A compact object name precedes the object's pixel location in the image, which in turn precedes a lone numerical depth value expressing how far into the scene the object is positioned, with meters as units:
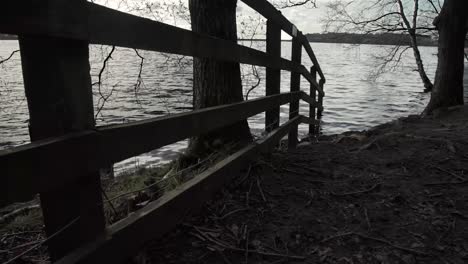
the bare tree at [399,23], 14.78
